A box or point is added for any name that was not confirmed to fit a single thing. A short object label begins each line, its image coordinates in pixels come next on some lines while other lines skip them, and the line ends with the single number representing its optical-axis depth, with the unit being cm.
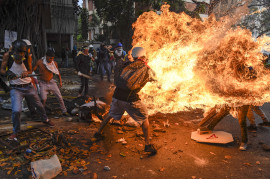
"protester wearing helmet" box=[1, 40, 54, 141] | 458
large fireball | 509
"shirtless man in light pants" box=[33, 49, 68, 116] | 597
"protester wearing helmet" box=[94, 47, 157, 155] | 427
